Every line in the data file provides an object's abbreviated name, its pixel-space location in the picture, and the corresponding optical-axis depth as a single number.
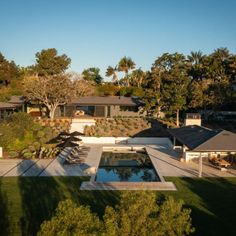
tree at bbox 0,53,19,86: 51.47
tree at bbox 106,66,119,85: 66.68
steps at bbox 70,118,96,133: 31.85
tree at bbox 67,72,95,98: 38.17
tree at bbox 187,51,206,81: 44.61
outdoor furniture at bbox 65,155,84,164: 19.16
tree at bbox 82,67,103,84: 68.41
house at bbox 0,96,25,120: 29.41
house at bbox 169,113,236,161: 17.11
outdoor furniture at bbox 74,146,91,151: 23.85
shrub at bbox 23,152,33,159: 20.64
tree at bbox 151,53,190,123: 34.16
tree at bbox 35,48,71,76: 59.28
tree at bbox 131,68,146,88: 58.19
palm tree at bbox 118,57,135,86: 64.54
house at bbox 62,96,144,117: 39.04
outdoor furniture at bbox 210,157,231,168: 18.37
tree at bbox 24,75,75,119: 34.88
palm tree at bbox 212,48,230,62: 43.65
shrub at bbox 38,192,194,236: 4.75
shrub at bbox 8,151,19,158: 21.14
